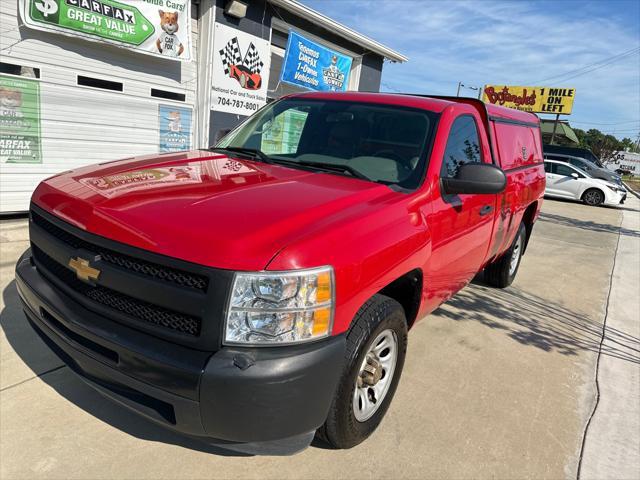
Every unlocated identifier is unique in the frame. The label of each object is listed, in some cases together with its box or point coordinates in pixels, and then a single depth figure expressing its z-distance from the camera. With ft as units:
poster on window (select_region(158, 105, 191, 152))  28.43
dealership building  21.65
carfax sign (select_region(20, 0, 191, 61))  21.40
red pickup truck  6.24
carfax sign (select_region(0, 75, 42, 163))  21.09
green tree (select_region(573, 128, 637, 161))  246.06
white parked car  56.80
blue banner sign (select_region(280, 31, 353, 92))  36.35
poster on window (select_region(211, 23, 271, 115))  30.17
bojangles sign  131.44
